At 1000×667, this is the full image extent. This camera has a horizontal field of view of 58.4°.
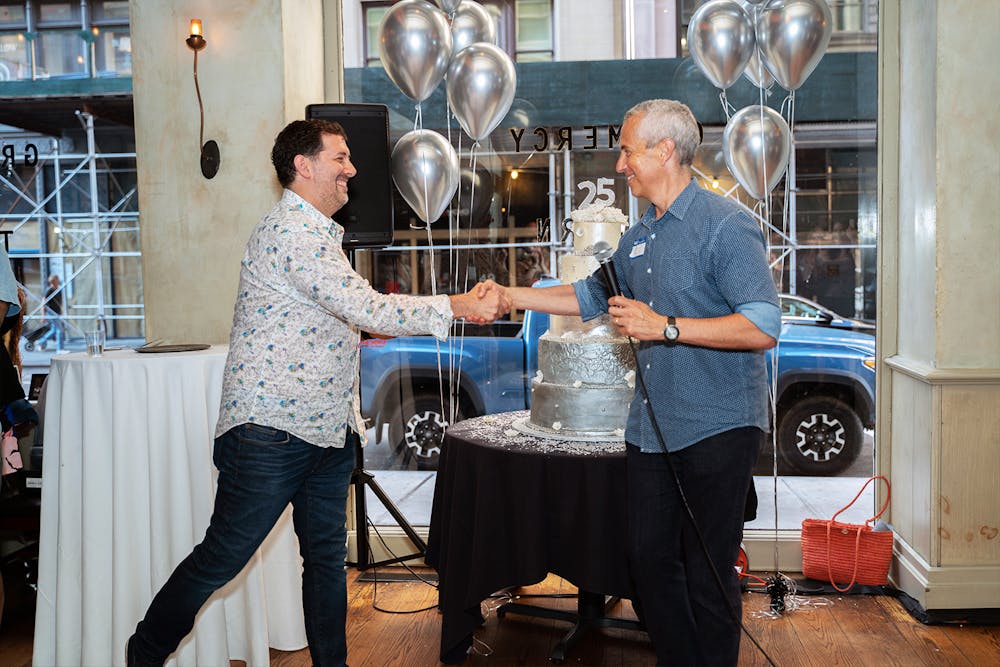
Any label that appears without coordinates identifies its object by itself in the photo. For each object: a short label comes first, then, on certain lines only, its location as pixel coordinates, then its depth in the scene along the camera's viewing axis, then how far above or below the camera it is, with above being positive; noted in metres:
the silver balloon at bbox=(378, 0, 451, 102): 3.29 +0.88
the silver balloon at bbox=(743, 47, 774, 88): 3.55 +0.81
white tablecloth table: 2.56 -0.60
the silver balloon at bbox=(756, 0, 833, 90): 3.22 +0.87
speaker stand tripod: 3.55 -0.94
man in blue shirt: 2.08 -0.25
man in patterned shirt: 2.21 -0.19
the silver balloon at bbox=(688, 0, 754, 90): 3.28 +0.87
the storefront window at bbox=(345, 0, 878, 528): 3.87 +0.37
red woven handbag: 3.58 -1.13
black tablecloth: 2.76 -0.77
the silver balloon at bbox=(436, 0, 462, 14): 3.49 +1.07
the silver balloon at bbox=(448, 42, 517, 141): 3.37 +0.74
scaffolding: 4.41 +0.29
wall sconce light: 3.64 +0.53
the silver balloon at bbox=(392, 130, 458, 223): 3.49 +0.43
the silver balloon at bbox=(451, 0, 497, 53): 3.60 +1.03
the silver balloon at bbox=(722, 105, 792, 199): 3.38 +0.48
